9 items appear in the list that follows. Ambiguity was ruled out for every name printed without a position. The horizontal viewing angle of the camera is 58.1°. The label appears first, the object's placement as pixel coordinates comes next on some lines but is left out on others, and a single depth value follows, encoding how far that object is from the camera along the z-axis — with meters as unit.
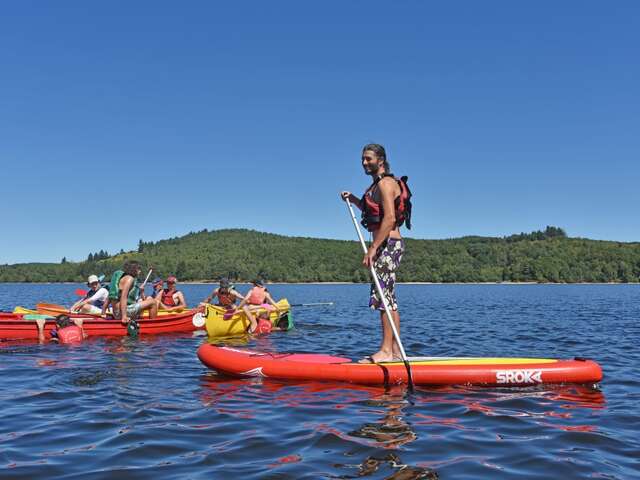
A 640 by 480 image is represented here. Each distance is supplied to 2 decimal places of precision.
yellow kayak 15.30
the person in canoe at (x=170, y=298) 18.72
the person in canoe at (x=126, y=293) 14.12
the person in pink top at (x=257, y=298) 17.31
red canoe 13.62
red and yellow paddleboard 7.54
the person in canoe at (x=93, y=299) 16.02
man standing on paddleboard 7.42
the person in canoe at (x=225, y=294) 16.64
